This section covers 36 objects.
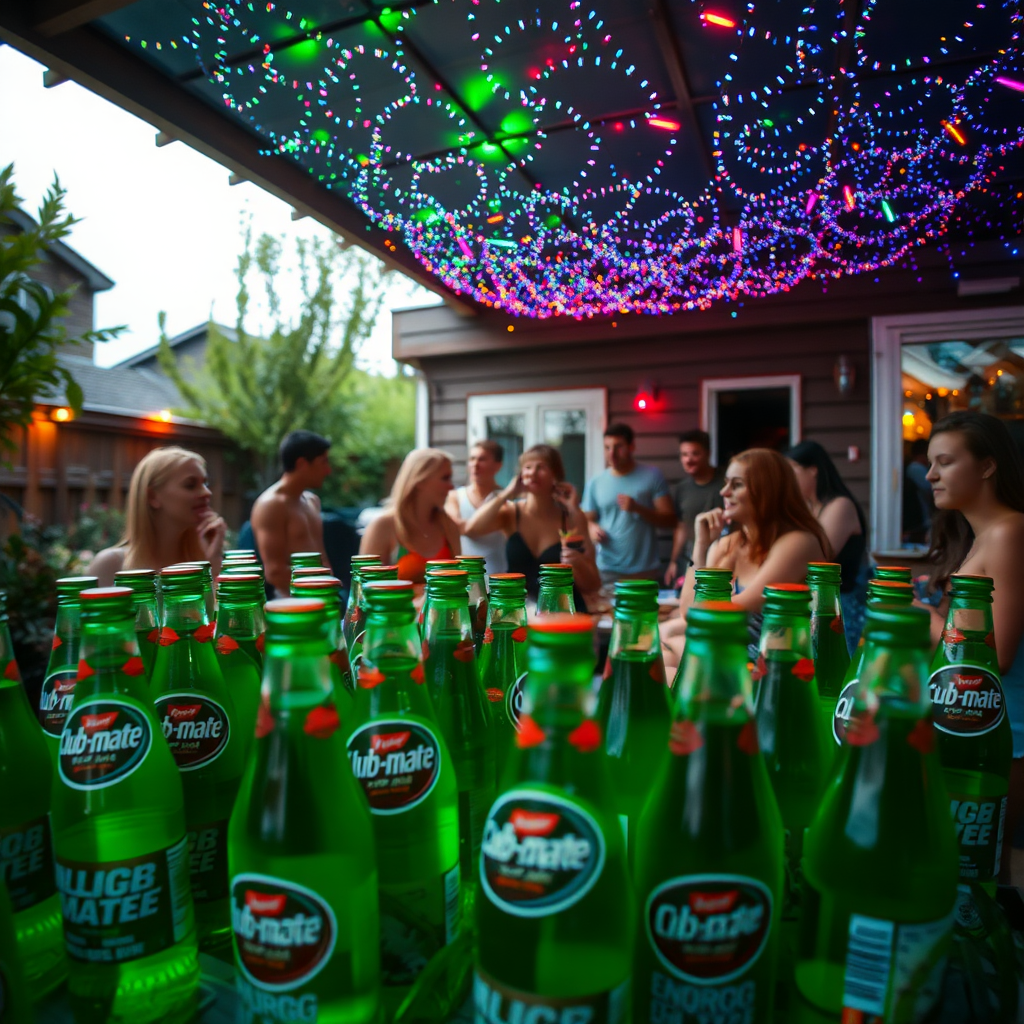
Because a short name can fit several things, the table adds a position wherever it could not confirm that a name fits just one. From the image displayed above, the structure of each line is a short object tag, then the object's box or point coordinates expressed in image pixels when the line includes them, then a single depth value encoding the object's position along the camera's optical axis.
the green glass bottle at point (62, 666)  0.90
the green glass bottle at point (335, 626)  0.69
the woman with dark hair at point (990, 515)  1.60
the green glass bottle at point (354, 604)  1.25
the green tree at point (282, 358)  15.77
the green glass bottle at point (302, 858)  0.59
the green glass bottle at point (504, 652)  1.06
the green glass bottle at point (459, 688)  0.98
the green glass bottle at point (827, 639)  1.14
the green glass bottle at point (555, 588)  1.14
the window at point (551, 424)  6.84
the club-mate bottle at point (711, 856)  0.58
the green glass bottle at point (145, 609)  1.02
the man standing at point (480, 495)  4.09
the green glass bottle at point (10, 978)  0.59
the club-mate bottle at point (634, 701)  0.90
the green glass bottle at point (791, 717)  0.87
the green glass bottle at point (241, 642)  1.01
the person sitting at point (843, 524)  3.12
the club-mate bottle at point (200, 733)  0.83
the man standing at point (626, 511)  5.60
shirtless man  3.61
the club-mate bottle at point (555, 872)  0.56
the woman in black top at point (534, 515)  3.62
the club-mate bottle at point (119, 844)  0.66
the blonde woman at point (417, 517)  3.12
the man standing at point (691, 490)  5.29
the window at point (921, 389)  5.20
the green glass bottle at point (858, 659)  0.84
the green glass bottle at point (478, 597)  1.34
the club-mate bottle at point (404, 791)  0.72
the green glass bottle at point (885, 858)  0.59
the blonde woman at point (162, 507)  2.51
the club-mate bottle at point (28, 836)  0.73
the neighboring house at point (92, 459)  8.36
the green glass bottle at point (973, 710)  0.90
